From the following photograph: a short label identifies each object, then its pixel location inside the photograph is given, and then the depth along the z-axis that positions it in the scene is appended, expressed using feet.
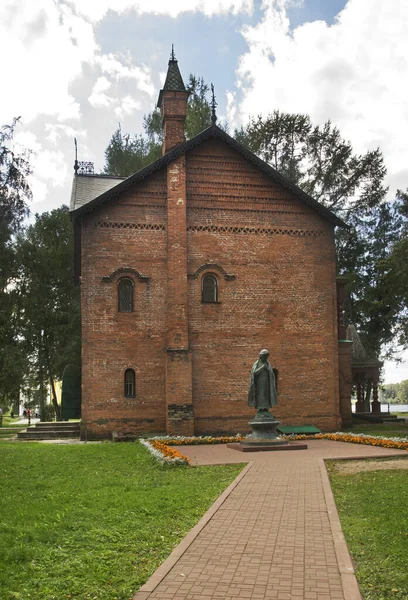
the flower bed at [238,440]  51.62
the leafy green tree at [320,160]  117.50
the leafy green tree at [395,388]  483.68
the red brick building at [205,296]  66.33
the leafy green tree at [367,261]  116.57
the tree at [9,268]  72.43
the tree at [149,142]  123.13
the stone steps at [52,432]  73.77
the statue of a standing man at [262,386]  54.19
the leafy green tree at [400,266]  72.54
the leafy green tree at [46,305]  116.37
